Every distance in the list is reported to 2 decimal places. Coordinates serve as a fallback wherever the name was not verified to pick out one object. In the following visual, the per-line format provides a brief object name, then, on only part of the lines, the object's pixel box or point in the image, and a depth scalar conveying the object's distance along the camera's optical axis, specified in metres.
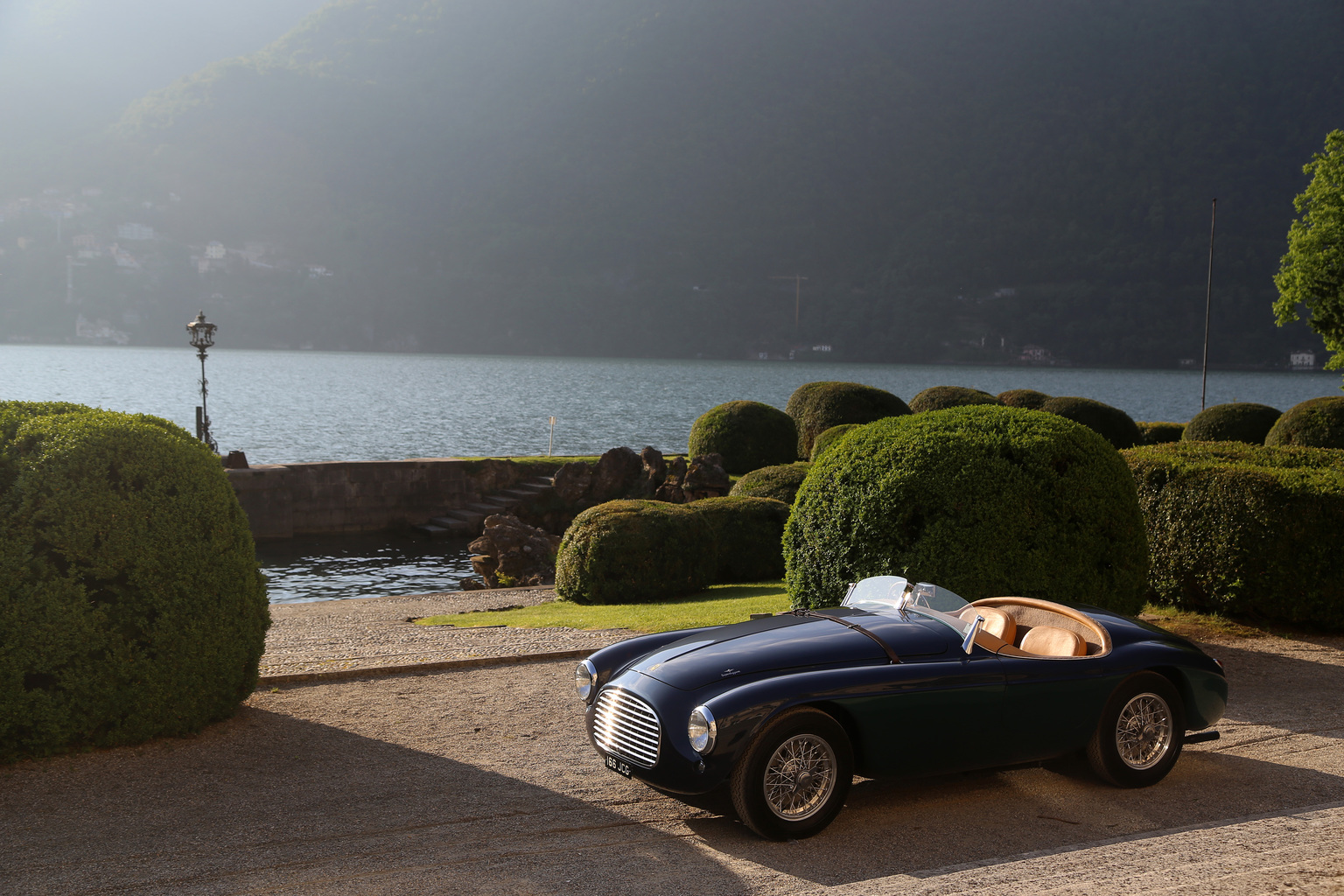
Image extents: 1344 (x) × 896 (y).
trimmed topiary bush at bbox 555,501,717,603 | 13.23
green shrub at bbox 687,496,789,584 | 14.98
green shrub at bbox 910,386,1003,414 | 29.56
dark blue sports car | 4.62
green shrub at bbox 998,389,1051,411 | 30.78
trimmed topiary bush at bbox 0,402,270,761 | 5.43
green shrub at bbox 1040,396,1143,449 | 29.42
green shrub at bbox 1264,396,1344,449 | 24.48
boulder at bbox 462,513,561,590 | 18.23
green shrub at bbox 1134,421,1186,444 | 33.91
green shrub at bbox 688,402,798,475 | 26.67
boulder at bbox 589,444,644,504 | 25.41
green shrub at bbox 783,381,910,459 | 27.67
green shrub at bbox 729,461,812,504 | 17.70
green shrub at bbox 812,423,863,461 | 21.55
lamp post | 25.06
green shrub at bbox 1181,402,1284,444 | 29.89
